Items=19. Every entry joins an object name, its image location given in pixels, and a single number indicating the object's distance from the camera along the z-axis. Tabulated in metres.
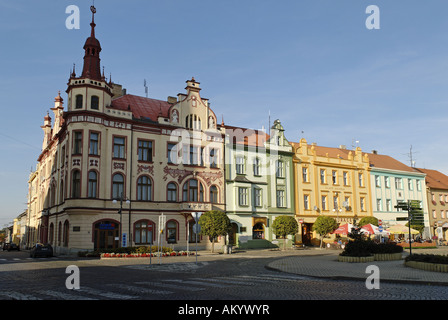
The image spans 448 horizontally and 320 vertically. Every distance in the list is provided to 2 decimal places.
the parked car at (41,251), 35.00
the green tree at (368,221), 49.78
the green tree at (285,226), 41.81
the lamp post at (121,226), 36.17
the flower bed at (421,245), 42.81
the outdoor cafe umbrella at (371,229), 37.58
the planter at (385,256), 25.25
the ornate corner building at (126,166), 36.31
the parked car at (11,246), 60.00
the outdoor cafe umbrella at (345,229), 38.42
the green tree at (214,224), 35.72
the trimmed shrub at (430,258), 17.93
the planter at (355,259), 23.81
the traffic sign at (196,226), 24.34
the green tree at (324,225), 44.12
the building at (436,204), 63.91
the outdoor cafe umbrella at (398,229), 41.16
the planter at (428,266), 17.42
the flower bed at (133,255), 30.70
